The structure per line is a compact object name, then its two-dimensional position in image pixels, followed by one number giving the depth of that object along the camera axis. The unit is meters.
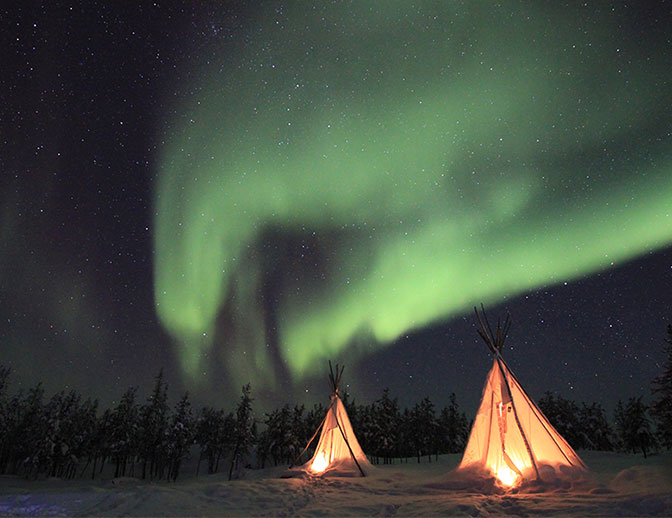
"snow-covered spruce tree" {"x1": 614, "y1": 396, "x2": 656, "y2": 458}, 31.88
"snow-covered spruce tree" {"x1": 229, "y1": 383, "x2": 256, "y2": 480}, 35.09
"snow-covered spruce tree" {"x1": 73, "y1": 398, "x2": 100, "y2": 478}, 37.31
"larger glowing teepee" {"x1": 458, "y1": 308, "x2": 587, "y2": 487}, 10.12
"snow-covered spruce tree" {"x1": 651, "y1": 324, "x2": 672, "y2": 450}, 19.44
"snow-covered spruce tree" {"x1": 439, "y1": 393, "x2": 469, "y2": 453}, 47.38
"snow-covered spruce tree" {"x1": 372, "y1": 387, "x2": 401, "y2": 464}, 37.94
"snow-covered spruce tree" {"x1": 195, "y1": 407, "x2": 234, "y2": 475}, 44.47
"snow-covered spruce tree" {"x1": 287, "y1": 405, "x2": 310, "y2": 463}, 38.72
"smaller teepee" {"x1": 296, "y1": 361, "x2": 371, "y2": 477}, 15.29
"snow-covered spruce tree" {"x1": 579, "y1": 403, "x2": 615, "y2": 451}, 36.90
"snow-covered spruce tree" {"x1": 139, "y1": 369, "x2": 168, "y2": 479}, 36.22
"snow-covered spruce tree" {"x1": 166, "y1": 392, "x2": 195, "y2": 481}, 35.72
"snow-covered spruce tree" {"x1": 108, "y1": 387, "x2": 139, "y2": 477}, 34.99
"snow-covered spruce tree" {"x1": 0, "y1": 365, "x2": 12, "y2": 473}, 35.09
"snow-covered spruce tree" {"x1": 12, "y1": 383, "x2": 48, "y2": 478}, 32.09
